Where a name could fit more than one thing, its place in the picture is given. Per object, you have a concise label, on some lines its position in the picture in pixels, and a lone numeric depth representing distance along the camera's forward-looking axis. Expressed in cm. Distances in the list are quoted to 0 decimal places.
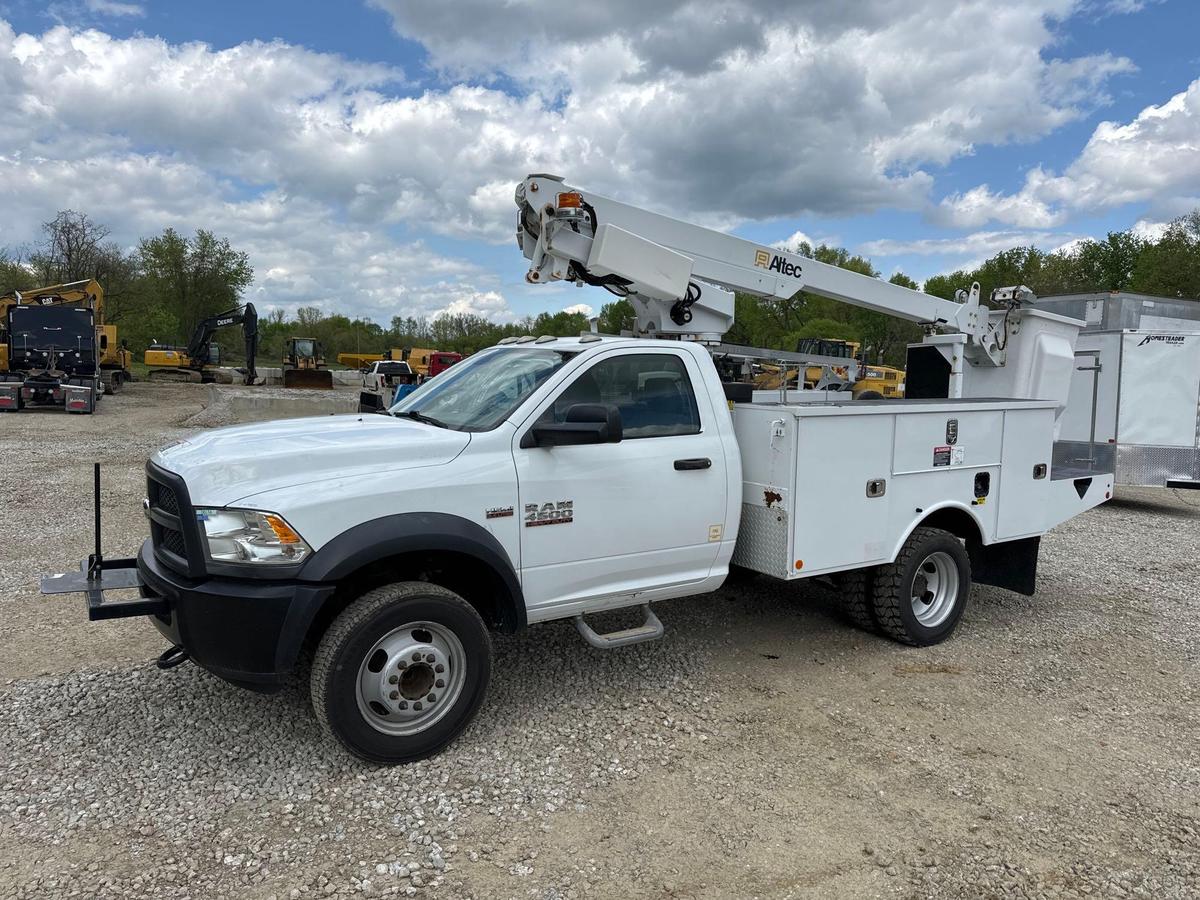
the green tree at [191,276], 6106
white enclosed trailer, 1102
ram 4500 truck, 358
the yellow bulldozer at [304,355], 4531
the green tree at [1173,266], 4369
